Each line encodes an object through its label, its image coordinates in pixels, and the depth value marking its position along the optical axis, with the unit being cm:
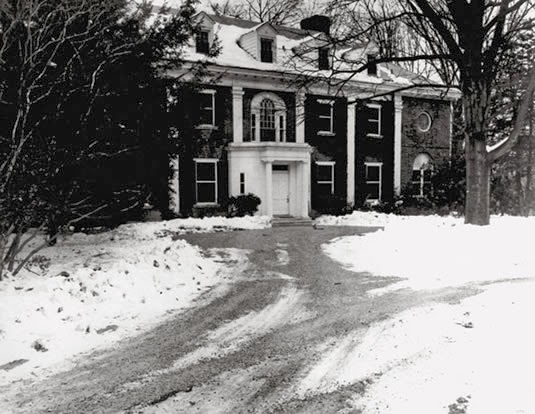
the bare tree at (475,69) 1384
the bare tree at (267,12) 3534
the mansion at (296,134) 2273
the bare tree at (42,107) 705
